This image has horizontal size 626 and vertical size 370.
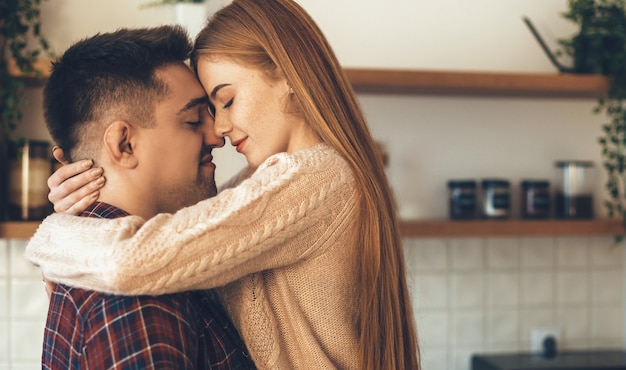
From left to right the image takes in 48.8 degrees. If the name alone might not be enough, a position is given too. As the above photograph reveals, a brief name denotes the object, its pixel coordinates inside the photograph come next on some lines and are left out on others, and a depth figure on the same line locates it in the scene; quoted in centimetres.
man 103
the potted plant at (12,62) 189
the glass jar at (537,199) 223
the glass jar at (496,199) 220
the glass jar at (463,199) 221
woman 103
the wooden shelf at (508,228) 207
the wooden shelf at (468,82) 201
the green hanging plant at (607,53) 217
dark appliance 222
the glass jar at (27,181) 192
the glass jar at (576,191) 227
